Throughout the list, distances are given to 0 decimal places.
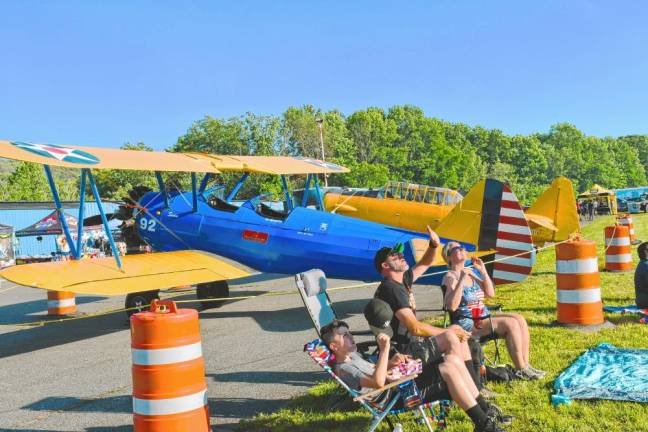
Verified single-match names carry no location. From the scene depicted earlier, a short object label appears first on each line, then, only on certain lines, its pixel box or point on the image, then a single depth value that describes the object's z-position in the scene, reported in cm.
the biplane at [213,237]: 887
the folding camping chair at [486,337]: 538
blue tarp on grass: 462
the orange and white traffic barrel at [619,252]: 1270
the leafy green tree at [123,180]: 6625
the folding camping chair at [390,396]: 383
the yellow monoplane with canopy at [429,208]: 1616
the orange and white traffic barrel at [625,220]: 1827
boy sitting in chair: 387
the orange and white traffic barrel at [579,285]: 730
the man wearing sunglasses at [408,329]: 434
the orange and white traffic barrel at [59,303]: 1186
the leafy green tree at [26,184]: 7144
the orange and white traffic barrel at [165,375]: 376
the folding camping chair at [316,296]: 527
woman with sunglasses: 529
